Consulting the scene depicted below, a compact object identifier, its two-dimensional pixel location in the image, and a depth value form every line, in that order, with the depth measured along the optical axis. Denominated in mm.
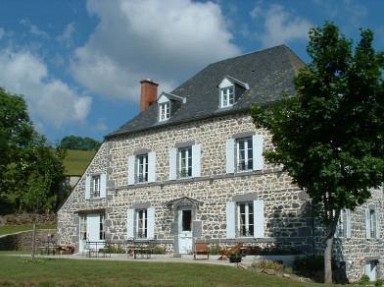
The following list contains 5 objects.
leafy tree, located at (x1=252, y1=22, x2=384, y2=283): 15023
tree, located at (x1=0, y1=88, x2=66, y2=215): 37625
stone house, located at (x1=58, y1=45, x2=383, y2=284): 19984
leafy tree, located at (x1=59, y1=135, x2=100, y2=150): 103494
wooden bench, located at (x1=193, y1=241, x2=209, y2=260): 20156
